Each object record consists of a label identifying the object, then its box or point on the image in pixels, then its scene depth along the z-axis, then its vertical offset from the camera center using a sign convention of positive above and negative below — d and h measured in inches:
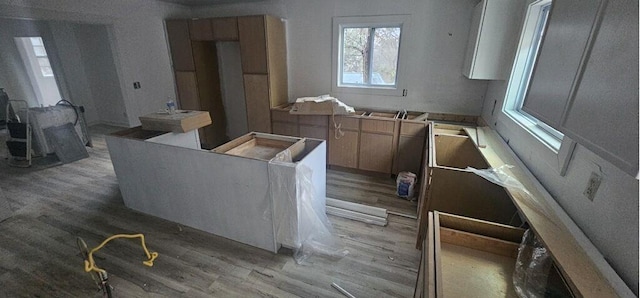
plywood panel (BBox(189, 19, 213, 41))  147.0 +21.6
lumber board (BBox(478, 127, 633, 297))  34.2 -26.7
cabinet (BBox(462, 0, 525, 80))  90.4 +11.6
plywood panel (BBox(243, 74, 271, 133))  147.3 -18.6
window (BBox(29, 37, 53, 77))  199.4 +8.6
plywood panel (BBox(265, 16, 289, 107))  139.8 +5.4
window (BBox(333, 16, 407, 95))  133.3 +8.2
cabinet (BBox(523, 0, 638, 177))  28.3 -0.7
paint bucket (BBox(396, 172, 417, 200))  113.7 -49.0
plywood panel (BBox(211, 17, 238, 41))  141.6 +21.5
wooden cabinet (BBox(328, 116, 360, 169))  134.0 -37.4
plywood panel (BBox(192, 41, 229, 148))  160.7 -14.1
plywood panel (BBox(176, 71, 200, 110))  161.8 -12.6
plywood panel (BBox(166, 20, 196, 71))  152.9 +13.9
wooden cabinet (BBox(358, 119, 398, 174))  127.9 -36.6
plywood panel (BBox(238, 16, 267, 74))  136.6 +13.0
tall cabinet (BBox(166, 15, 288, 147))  140.3 +4.2
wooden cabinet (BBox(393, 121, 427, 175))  123.0 -35.8
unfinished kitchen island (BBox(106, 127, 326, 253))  75.3 -35.1
